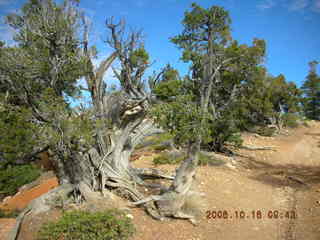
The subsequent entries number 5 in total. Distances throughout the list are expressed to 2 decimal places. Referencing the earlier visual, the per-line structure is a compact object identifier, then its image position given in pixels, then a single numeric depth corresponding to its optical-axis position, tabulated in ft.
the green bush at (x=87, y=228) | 15.42
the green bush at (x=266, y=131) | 80.14
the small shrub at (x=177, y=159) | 40.98
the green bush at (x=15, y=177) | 51.39
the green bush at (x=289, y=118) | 91.25
